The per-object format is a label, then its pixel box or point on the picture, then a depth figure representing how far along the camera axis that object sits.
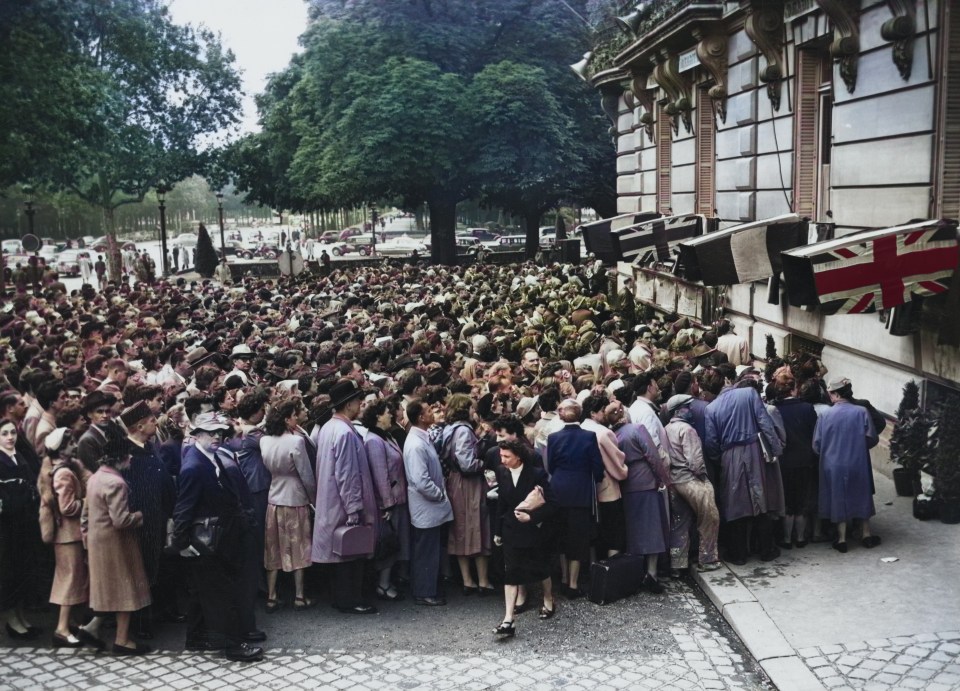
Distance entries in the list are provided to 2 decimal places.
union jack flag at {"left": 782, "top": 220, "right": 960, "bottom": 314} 10.29
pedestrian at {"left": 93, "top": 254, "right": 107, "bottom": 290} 44.41
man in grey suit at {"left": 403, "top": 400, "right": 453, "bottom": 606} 9.17
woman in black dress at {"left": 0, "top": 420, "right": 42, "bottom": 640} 8.35
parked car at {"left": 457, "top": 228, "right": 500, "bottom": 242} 79.17
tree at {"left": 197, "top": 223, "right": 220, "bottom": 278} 46.41
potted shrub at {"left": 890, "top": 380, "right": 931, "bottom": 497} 11.27
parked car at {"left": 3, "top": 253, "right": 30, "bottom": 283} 66.06
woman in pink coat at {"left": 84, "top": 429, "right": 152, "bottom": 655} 7.92
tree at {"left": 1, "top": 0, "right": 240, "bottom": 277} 46.41
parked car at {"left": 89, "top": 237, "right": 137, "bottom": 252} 68.20
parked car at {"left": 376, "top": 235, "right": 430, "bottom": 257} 67.13
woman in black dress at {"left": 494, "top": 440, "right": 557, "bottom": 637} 8.46
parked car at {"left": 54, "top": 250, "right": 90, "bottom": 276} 58.66
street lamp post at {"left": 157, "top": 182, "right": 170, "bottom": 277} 50.60
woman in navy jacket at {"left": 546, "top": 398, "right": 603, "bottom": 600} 9.00
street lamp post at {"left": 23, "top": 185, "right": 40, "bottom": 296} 40.88
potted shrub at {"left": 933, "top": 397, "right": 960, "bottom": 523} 10.52
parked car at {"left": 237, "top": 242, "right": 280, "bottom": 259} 66.34
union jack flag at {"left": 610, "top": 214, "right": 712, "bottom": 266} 20.06
